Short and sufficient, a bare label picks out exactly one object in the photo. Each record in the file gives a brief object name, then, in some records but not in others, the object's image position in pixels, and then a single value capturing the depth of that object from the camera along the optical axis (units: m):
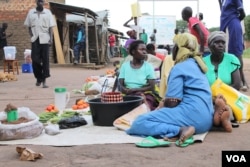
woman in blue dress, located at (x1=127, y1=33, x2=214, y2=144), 4.23
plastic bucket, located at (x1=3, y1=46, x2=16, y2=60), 14.76
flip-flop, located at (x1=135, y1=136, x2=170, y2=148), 3.93
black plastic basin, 4.90
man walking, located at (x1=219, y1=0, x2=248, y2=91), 7.58
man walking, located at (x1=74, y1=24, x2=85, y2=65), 19.53
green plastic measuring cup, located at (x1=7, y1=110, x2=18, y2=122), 4.54
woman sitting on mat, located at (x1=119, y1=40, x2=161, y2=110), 5.54
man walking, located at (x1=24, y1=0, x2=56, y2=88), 9.30
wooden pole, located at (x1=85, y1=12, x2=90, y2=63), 17.78
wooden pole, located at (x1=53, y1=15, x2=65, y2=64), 18.72
